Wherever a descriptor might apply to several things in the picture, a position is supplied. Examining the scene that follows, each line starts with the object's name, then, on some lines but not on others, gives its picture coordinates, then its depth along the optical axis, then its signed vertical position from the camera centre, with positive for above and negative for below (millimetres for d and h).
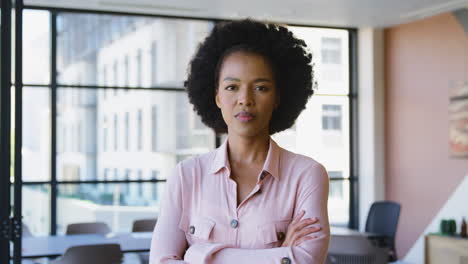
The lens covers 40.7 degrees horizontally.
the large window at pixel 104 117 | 7332 +277
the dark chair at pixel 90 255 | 4824 -882
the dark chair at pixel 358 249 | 5750 -1013
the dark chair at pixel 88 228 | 6434 -905
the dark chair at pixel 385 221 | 6684 -918
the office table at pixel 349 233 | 6266 -971
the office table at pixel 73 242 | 5211 -922
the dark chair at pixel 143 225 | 6609 -900
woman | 1691 -134
